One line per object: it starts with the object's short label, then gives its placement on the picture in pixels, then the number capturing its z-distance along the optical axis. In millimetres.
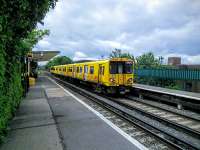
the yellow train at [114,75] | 10547
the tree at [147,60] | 24196
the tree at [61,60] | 56746
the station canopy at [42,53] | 22685
